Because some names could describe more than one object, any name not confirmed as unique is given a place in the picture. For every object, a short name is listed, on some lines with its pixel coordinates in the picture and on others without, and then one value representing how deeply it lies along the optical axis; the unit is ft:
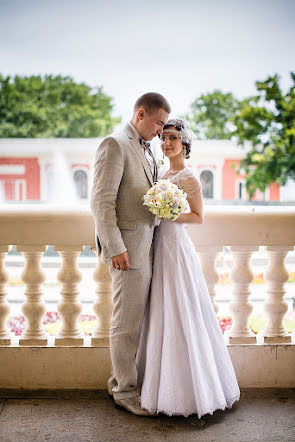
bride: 9.14
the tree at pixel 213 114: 98.22
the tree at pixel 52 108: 94.89
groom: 8.82
